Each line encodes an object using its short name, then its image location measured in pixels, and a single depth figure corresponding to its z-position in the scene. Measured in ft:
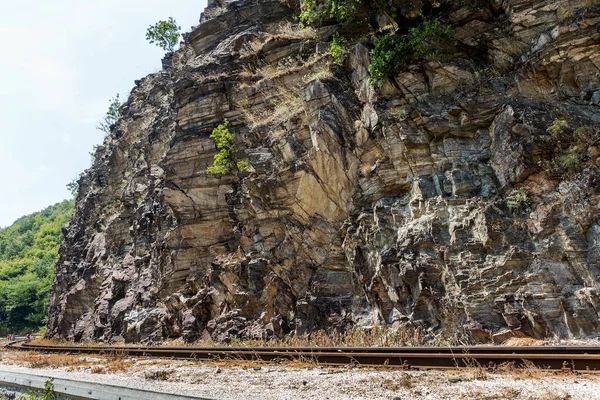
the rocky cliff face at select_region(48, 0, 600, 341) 32.94
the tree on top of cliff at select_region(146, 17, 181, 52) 122.42
